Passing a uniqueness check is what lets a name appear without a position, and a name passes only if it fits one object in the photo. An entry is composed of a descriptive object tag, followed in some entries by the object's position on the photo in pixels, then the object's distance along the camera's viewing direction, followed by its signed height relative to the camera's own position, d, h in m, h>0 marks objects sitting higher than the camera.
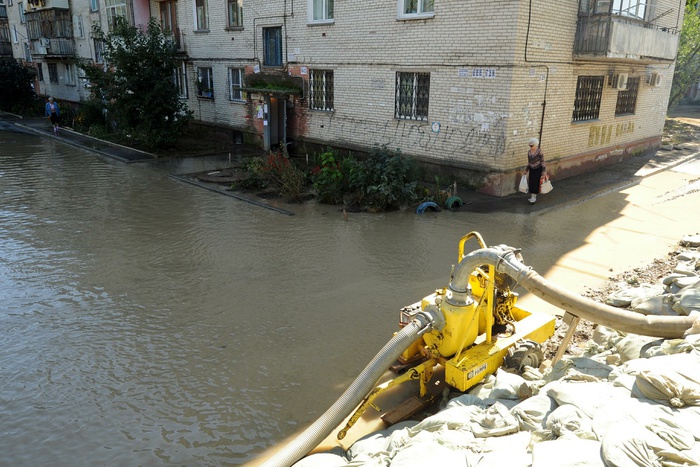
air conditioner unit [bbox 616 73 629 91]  14.08 -0.03
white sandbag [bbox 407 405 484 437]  3.83 -2.51
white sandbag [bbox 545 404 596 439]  3.26 -2.18
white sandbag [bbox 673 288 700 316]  4.98 -2.11
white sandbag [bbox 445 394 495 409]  4.22 -2.59
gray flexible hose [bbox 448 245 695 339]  4.20 -1.78
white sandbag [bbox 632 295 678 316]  5.46 -2.39
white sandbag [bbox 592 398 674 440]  3.12 -2.03
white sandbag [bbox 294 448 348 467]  3.83 -2.81
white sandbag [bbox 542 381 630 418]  3.53 -2.18
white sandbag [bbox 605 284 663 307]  6.12 -2.55
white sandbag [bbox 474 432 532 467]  3.16 -2.34
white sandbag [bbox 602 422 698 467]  2.78 -1.98
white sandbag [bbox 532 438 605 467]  2.89 -2.11
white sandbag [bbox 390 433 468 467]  3.29 -2.40
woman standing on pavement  10.91 -1.84
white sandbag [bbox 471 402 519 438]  3.66 -2.42
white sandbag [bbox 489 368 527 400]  4.31 -2.53
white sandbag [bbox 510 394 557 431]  3.67 -2.36
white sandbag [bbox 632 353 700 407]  3.30 -1.93
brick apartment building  11.34 +0.05
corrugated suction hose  3.96 -2.55
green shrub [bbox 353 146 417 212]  10.85 -2.16
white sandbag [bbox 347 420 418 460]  3.88 -2.77
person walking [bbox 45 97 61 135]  22.08 -1.57
